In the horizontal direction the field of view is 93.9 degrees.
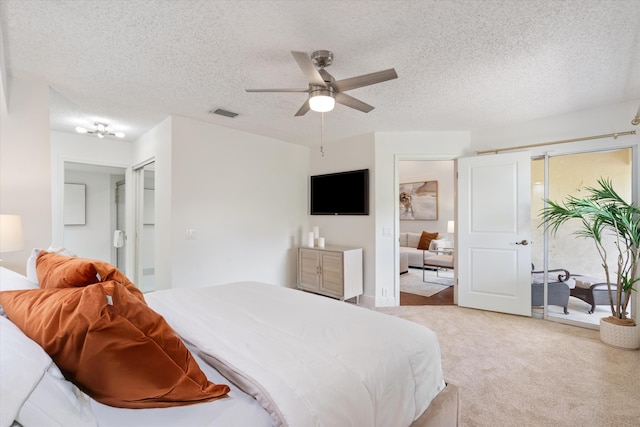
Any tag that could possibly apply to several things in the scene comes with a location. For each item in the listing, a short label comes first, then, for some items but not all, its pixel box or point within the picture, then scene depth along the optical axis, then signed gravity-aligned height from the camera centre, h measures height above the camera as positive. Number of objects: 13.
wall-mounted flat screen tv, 4.29 +0.30
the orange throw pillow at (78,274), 1.11 -0.24
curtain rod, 3.05 +0.81
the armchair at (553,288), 3.55 -0.91
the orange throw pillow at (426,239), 6.76 -0.60
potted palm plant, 2.78 -0.24
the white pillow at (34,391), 0.60 -0.39
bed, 0.74 -0.56
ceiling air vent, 3.30 +1.13
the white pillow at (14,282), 1.33 -0.32
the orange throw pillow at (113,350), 0.83 -0.39
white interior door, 3.62 -0.26
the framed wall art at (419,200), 7.33 +0.31
